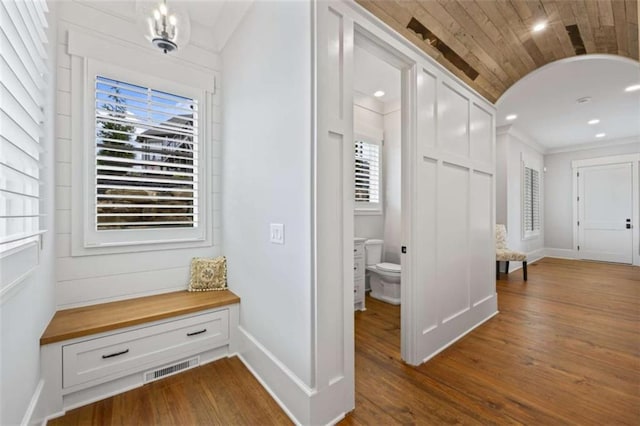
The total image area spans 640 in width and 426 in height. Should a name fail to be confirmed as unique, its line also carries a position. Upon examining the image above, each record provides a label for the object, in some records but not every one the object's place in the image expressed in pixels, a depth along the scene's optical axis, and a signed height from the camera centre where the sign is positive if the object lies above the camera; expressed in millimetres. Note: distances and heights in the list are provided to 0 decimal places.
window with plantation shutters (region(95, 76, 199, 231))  2205 +495
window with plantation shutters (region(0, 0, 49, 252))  1040 +476
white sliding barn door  2250 -4
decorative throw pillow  2545 -585
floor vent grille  1990 -1203
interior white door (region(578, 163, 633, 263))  6250 +36
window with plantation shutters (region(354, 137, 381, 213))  3971 +572
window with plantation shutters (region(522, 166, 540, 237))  6340 +294
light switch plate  1777 -132
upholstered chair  4875 -735
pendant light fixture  1600 +1130
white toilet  3570 -839
